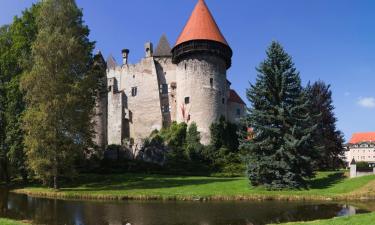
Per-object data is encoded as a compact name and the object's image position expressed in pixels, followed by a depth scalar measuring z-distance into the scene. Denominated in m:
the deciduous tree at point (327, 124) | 35.41
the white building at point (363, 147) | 100.19
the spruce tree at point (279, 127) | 25.03
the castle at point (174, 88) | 45.59
